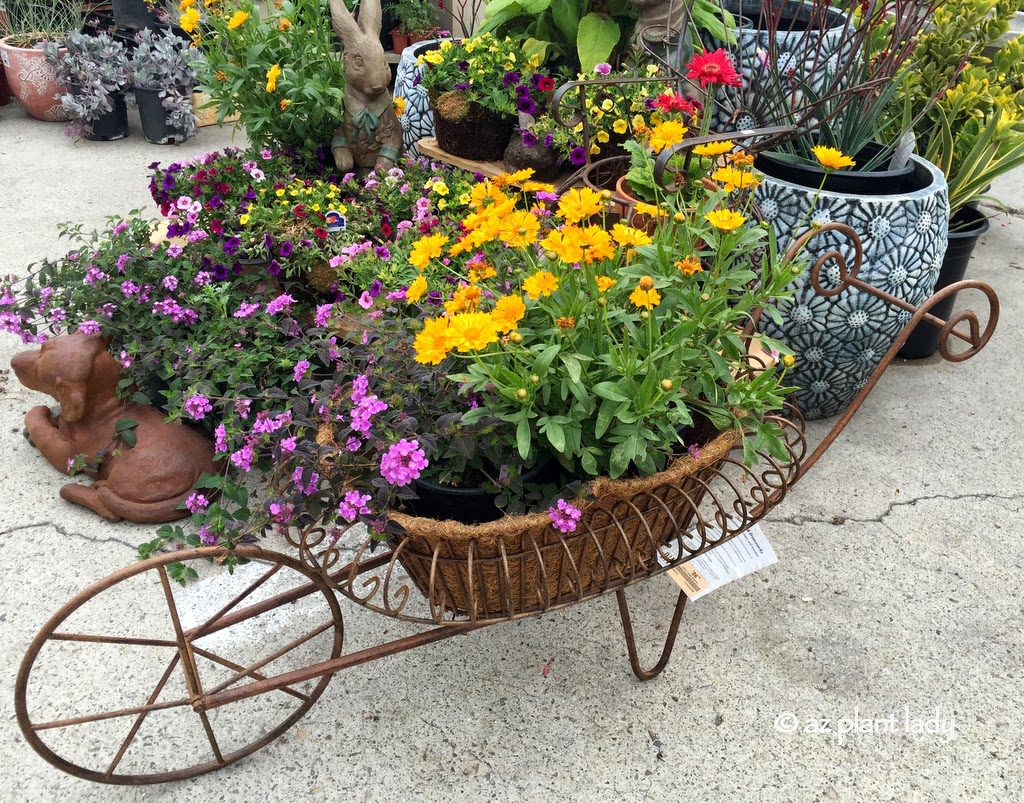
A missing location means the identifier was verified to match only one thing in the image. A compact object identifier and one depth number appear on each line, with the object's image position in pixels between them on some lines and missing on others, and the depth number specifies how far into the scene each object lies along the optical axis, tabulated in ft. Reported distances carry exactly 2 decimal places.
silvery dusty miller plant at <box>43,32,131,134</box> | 15.02
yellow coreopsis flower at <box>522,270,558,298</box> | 4.25
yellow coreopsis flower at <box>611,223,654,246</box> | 4.73
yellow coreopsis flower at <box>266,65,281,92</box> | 8.72
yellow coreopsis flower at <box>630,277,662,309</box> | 4.26
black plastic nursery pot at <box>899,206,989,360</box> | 9.64
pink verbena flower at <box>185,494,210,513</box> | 5.92
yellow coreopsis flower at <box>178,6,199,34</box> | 8.80
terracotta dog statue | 7.18
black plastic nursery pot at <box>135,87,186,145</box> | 15.40
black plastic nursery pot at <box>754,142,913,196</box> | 7.79
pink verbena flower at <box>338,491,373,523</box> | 4.38
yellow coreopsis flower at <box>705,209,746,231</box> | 4.42
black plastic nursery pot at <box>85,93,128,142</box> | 15.58
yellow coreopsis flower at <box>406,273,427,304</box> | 4.55
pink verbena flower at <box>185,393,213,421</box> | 6.54
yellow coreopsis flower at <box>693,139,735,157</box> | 5.24
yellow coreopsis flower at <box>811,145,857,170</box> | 4.88
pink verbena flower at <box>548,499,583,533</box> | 4.42
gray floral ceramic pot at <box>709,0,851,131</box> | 8.36
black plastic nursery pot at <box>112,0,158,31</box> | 18.66
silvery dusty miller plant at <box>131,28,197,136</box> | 15.19
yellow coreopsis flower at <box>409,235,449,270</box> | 4.58
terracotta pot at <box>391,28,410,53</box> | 18.90
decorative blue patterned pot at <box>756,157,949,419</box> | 7.51
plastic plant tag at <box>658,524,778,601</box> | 5.57
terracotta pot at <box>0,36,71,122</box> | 15.88
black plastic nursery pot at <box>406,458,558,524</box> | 4.87
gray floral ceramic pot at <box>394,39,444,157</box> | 11.26
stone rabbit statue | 8.95
